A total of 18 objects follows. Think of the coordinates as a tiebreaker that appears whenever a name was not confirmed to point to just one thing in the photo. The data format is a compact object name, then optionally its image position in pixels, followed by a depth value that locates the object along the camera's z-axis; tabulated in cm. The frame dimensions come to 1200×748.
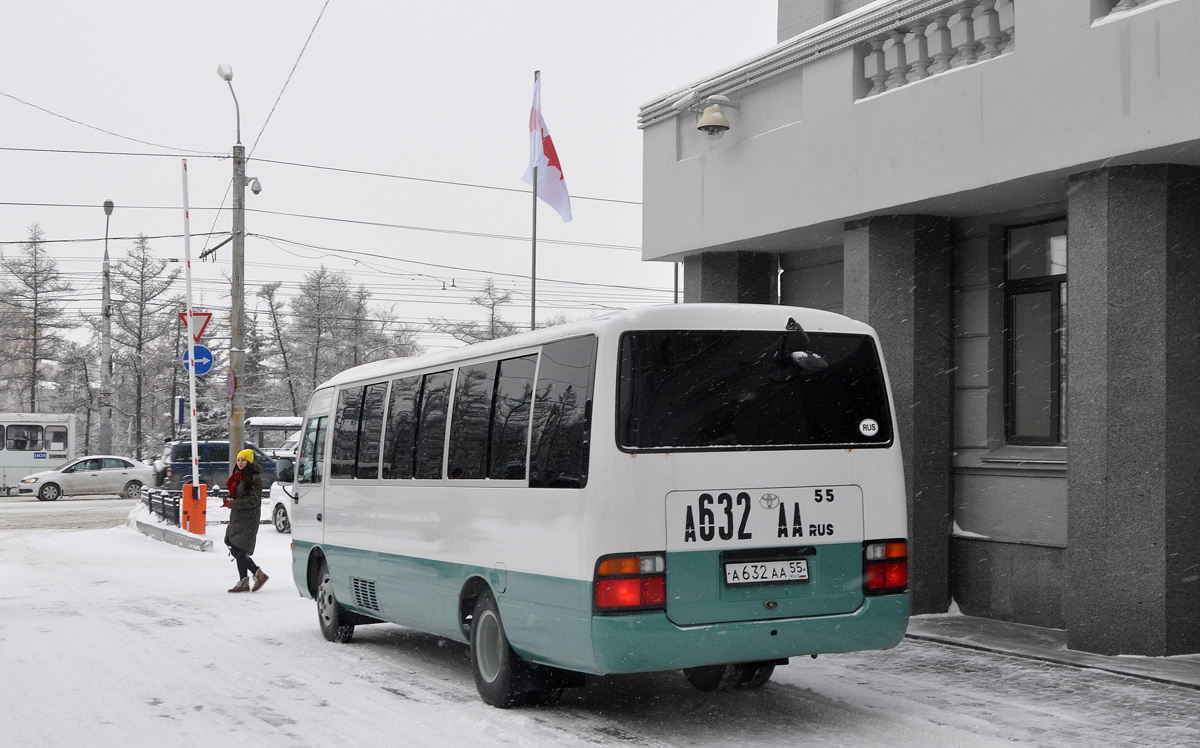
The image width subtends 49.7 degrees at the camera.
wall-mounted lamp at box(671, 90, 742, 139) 1320
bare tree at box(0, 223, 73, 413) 6244
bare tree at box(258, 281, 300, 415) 6775
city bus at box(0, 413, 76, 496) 4566
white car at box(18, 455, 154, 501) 4134
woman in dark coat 1498
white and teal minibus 696
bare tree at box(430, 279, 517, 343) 6750
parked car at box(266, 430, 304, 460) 4256
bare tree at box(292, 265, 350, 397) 6831
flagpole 3797
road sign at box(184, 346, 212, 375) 2211
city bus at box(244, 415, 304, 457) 4662
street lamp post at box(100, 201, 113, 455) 4772
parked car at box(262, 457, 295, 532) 2436
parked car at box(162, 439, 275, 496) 3940
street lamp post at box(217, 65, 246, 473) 2478
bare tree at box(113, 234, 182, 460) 6328
